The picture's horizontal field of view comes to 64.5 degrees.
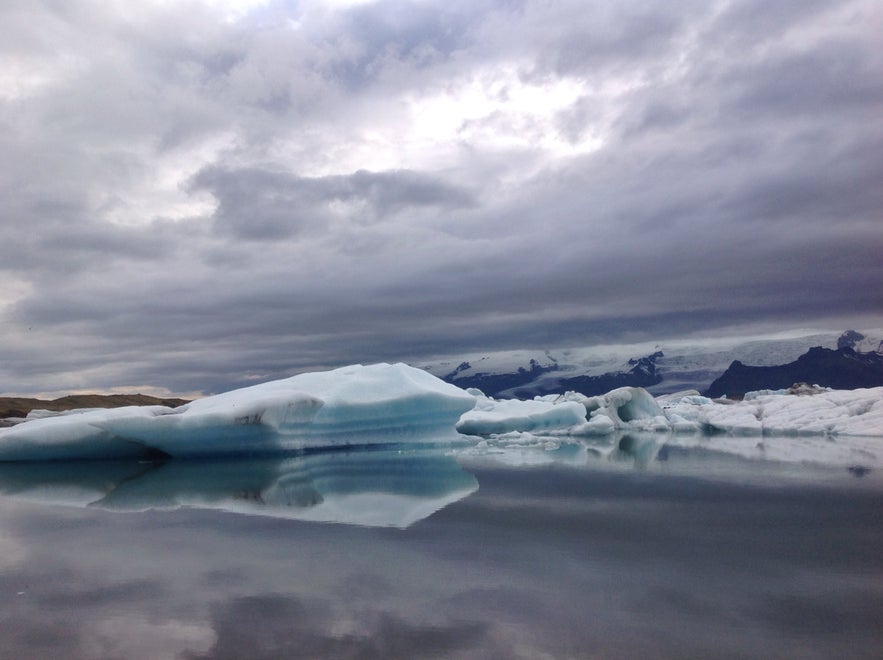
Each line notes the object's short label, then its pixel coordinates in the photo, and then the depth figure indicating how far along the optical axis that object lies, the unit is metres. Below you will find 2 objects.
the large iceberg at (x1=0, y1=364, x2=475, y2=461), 13.38
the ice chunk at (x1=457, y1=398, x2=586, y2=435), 21.95
